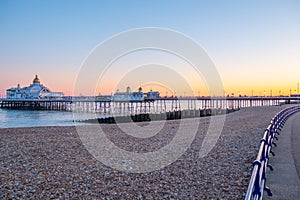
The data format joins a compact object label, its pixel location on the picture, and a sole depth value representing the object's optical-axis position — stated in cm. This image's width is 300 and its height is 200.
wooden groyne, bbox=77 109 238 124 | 3091
